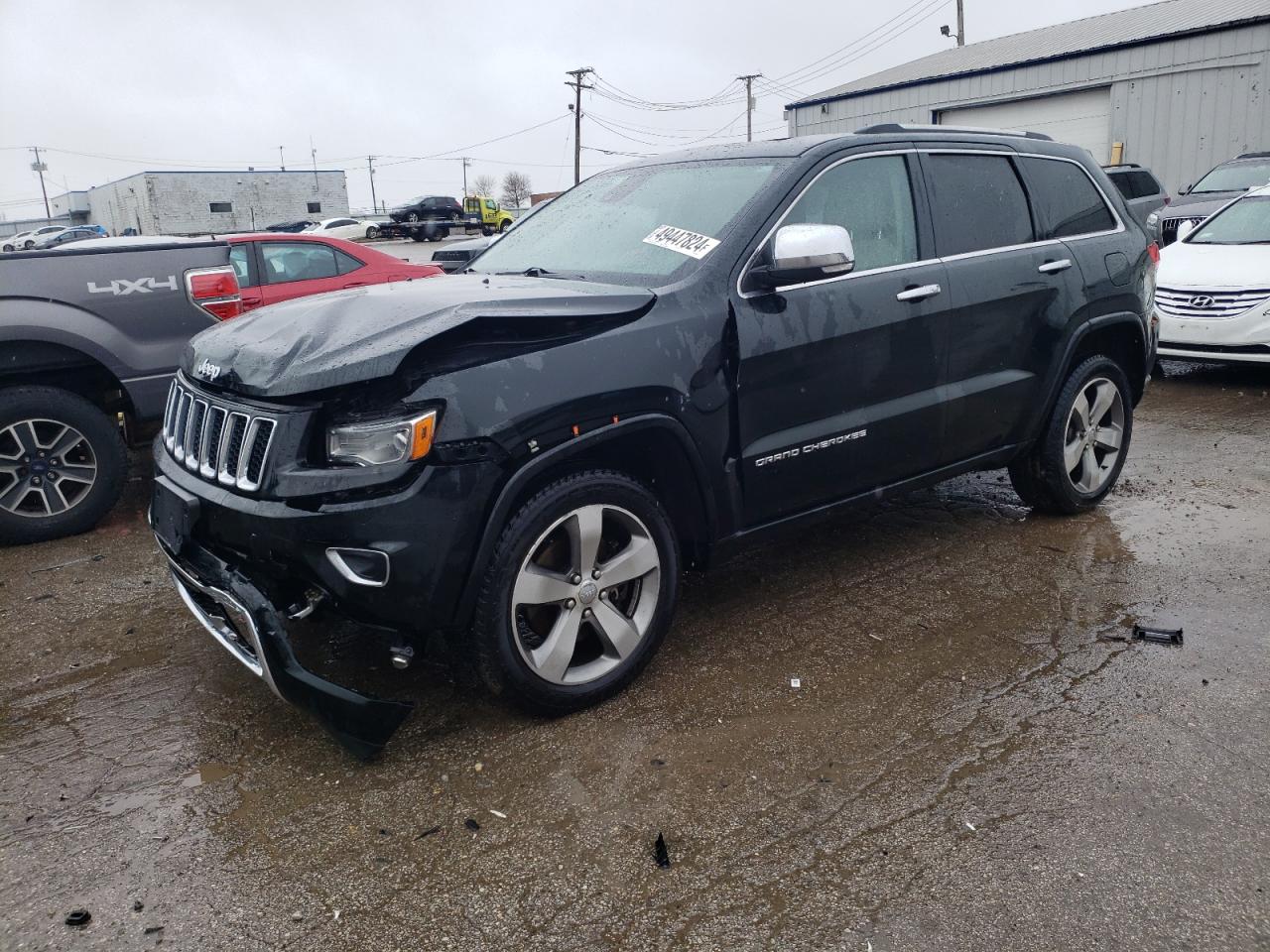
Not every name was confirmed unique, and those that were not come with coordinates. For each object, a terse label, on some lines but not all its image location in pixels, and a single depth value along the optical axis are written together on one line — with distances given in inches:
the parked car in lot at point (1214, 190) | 526.6
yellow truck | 1817.2
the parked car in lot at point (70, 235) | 1699.4
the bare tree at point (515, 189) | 3740.2
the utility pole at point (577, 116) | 2194.9
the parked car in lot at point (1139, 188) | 552.7
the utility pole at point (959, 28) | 1643.7
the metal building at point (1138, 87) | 853.2
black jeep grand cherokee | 110.8
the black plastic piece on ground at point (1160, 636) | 147.4
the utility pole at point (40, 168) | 4029.8
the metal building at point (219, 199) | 2476.6
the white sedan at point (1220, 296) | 316.5
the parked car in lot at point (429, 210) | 1779.0
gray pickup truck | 202.7
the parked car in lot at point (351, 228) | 1644.9
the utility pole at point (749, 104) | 2456.9
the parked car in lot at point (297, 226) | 1814.0
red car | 277.6
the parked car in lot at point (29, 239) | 1721.2
